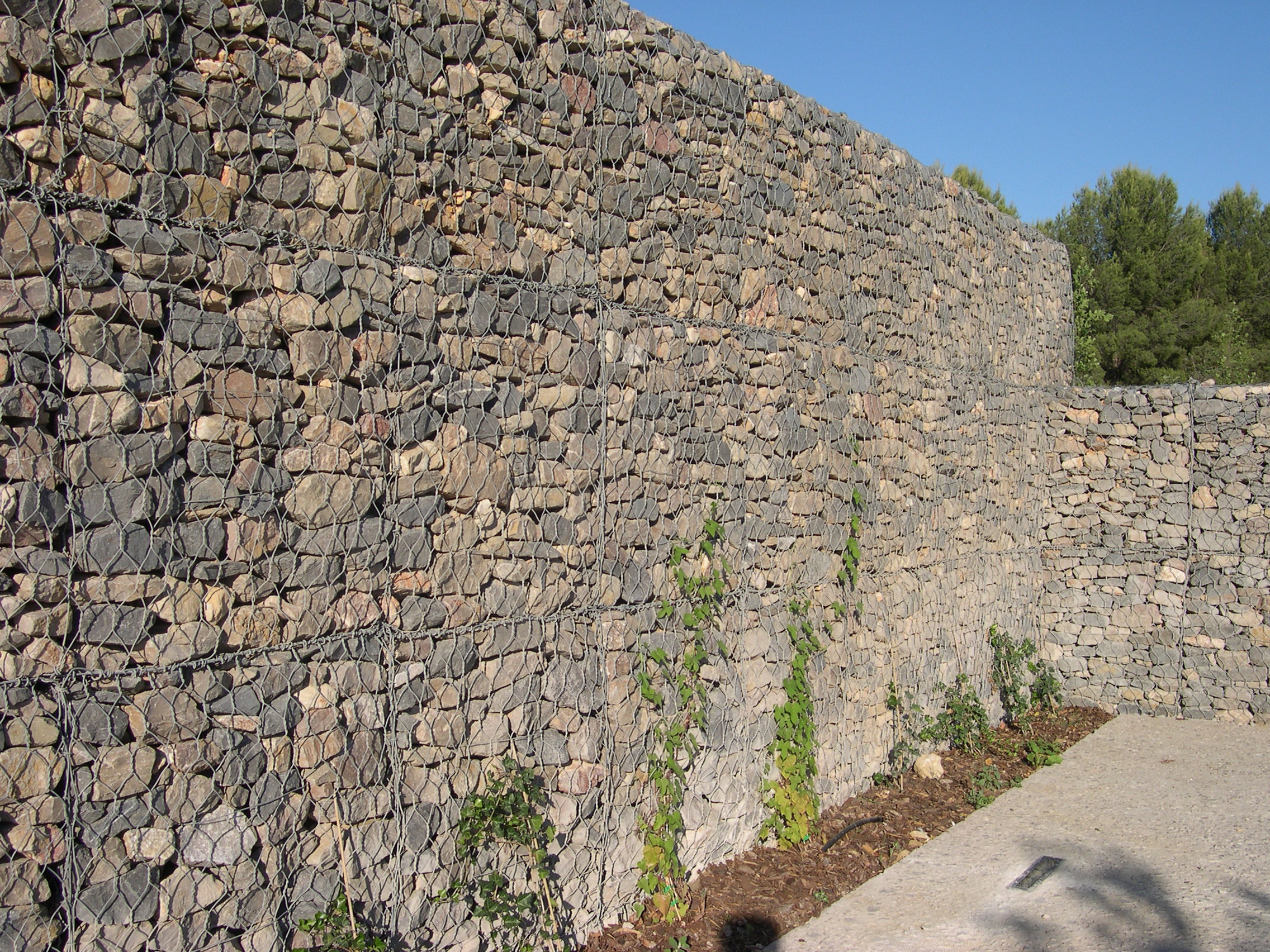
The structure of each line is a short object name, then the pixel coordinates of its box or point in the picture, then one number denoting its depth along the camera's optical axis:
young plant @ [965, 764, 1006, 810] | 6.04
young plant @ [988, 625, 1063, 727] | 7.98
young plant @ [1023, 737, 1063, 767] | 6.96
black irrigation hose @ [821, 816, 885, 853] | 5.12
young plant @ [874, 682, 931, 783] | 6.37
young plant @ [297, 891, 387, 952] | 2.90
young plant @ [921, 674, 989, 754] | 6.98
